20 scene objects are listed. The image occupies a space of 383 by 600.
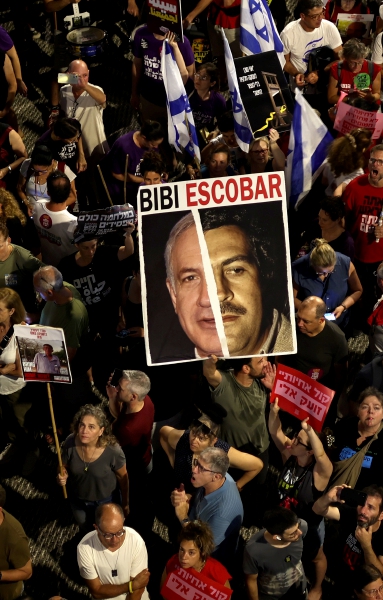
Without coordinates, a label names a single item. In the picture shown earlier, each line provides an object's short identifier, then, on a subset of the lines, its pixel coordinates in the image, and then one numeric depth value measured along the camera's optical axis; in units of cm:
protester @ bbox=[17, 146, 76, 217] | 762
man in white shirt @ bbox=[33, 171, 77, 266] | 730
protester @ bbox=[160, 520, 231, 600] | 507
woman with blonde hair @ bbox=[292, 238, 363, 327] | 697
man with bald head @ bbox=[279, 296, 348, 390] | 641
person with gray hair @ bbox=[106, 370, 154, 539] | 598
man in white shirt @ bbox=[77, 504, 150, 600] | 530
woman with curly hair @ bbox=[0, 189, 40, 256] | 746
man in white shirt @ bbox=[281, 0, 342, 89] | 950
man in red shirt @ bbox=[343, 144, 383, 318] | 742
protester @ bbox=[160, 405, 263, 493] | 574
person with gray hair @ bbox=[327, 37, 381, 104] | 895
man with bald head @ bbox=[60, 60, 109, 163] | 850
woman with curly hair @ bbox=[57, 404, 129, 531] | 577
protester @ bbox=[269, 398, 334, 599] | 562
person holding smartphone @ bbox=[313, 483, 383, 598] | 534
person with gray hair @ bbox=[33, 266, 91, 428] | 641
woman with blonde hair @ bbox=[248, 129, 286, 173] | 799
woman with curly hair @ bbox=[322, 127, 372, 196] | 782
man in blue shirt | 546
